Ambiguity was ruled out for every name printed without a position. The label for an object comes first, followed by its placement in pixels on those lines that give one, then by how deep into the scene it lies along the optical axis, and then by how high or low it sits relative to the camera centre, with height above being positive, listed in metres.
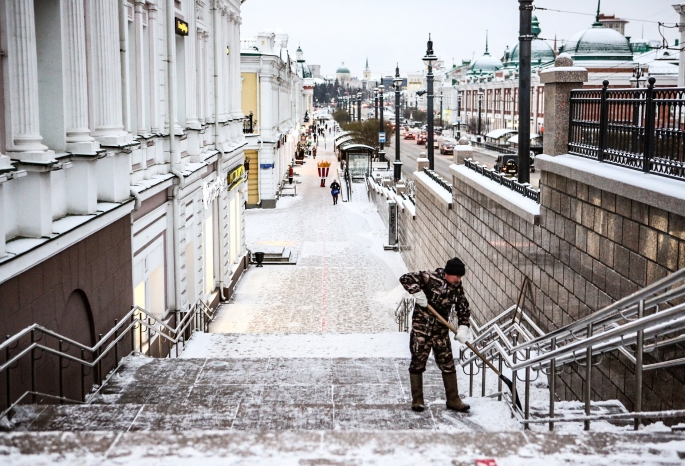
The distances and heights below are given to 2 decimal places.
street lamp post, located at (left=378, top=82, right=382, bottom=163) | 51.97 +0.06
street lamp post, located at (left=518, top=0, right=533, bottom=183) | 12.63 +0.61
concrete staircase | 4.66 -2.28
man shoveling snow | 7.09 -1.67
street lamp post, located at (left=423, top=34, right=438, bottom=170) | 24.05 +0.94
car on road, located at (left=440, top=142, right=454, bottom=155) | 71.09 -2.05
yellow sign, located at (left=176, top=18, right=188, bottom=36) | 15.78 +1.85
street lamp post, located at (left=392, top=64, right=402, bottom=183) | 33.41 -0.09
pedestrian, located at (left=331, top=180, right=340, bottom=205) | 40.72 -3.13
